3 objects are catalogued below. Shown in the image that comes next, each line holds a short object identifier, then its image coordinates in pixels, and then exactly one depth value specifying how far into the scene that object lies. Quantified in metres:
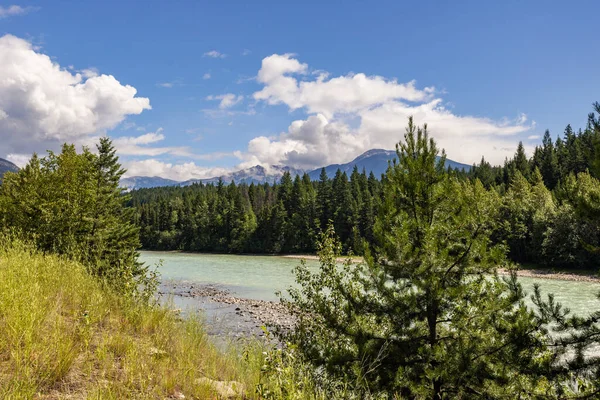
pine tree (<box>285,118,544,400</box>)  6.38
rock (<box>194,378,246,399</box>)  4.18
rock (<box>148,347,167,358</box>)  4.82
